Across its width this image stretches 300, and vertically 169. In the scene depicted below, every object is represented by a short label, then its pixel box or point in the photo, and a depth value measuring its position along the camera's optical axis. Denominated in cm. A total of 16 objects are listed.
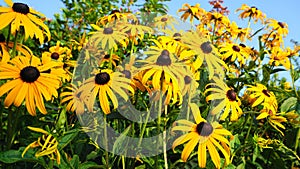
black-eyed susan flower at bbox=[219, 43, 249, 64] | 70
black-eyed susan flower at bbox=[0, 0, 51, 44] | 50
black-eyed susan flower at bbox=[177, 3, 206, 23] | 95
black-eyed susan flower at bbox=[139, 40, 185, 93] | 48
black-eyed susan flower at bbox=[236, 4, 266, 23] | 107
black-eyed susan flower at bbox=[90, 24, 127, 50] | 59
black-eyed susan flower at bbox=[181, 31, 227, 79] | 54
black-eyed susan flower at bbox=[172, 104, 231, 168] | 45
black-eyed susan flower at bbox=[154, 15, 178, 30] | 75
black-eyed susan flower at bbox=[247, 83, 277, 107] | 64
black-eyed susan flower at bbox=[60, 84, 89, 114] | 50
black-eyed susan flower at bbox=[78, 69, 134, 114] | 46
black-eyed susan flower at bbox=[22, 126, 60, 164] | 40
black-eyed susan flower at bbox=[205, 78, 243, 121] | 53
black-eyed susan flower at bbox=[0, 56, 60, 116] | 43
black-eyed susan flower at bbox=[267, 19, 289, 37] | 99
